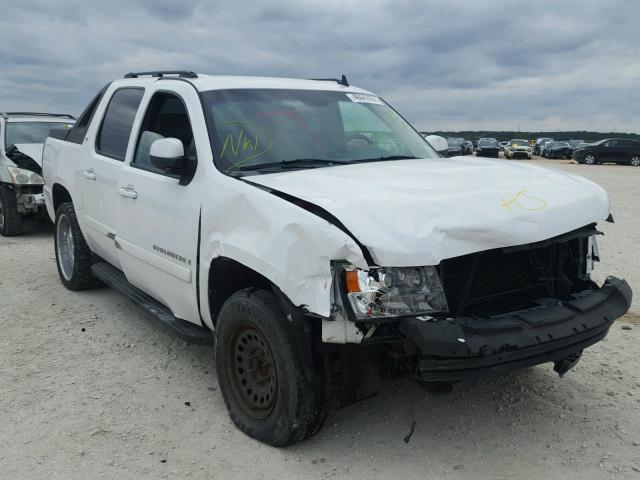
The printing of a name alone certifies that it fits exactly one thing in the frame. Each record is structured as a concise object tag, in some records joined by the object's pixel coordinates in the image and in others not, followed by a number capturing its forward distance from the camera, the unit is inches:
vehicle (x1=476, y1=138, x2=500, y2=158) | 1590.8
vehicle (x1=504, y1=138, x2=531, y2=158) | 1628.6
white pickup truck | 102.7
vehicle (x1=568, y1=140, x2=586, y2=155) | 1692.5
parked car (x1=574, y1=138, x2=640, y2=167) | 1285.7
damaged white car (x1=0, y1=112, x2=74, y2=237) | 356.8
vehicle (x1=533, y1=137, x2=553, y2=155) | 1941.4
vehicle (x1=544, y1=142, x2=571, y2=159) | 1689.0
